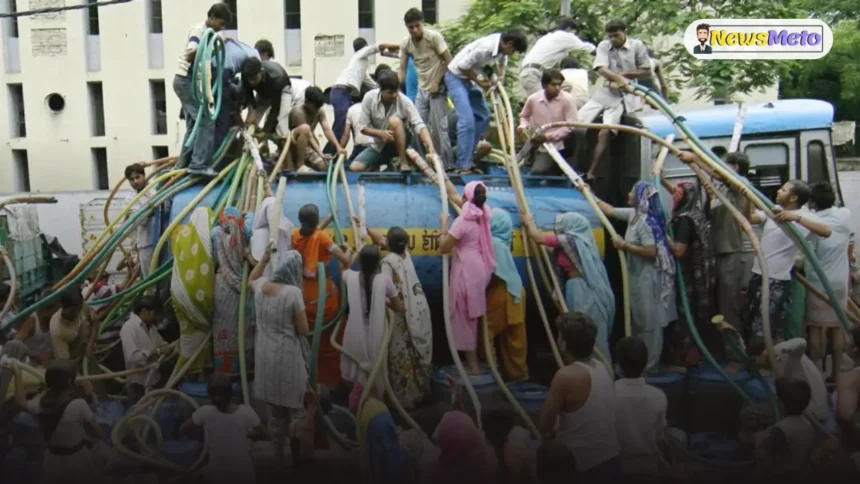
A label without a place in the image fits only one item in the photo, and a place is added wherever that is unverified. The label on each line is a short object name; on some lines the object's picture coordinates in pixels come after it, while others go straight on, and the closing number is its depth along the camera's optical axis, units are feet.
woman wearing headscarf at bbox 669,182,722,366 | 16.72
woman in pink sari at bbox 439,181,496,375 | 15.76
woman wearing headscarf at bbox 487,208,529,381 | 16.22
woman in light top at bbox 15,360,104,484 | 12.69
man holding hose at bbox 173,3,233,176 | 18.16
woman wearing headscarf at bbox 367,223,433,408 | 15.08
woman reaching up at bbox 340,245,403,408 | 14.37
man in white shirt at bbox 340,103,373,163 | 20.31
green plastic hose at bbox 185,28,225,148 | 17.29
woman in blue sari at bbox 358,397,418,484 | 12.04
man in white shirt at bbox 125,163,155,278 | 17.98
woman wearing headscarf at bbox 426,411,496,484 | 11.84
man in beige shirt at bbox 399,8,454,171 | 19.71
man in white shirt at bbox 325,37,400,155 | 21.94
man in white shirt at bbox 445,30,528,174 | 18.99
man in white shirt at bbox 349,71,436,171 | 18.53
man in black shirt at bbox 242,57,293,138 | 19.38
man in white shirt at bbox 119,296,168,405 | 16.48
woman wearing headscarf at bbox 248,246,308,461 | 14.08
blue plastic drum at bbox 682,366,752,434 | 15.83
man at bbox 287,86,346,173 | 18.62
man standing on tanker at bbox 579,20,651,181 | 19.43
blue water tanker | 17.17
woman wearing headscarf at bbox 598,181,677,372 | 16.38
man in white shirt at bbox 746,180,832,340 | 15.65
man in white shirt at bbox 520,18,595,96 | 21.83
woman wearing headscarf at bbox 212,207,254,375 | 15.57
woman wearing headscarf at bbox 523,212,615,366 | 16.11
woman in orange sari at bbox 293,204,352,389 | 15.72
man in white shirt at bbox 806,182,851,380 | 15.89
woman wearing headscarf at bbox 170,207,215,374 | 15.67
